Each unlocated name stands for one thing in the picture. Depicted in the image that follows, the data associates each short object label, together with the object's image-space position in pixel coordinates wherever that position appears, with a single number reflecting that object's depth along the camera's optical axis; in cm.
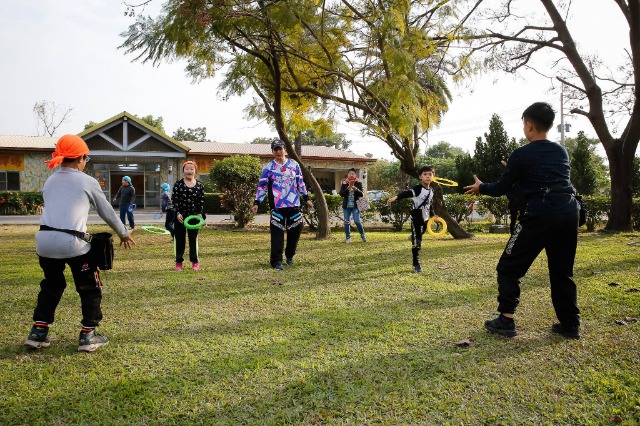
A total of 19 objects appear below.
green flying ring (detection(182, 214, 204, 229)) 745
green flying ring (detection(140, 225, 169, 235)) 970
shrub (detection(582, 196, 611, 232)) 1546
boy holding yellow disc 741
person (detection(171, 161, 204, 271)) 755
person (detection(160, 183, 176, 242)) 1102
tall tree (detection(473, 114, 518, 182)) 2853
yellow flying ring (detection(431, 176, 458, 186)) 1000
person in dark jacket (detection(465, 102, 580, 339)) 398
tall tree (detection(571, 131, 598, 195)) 2644
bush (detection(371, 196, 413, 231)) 1592
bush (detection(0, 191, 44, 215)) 2517
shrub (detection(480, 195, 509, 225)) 1731
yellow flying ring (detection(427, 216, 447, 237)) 895
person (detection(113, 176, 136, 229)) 1409
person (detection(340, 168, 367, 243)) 1172
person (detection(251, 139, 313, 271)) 784
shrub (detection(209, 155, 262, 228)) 1587
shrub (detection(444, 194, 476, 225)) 1692
